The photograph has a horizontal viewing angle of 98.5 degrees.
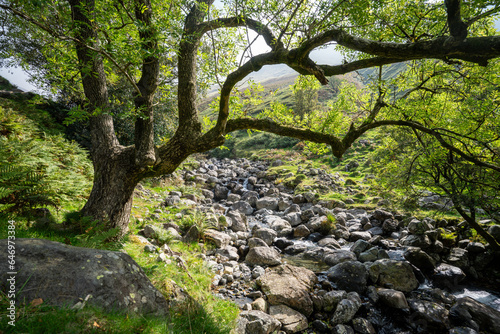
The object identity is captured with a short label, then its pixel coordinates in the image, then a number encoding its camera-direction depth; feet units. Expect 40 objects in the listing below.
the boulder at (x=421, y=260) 24.93
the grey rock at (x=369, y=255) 26.89
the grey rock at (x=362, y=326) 16.72
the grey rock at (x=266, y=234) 31.68
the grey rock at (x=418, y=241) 28.34
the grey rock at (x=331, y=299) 18.70
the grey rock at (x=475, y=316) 17.02
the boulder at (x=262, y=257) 25.30
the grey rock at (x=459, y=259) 24.91
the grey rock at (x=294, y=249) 29.94
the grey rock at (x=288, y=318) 16.38
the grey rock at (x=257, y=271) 22.44
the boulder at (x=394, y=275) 22.06
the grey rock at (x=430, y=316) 17.38
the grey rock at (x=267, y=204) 48.67
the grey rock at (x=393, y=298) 19.26
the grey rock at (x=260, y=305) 17.69
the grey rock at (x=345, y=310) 17.44
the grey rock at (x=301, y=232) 35.19
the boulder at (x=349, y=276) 21.77
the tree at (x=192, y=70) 14.46
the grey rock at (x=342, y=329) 16.24
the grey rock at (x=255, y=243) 28.01
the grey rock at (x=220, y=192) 54.34
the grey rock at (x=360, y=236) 33.19
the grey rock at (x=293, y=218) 39.68
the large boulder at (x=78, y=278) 7.73
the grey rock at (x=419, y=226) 30.97
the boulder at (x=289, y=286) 18.40
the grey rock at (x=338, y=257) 26.53
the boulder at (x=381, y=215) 38.63
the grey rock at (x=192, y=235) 25.45
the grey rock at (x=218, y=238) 27.48
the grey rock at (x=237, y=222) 34.53
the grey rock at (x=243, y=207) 46.03
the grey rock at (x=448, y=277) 22.80
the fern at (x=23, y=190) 13.44
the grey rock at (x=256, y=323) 14.68
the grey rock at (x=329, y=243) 31.12
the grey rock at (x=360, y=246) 29.27
